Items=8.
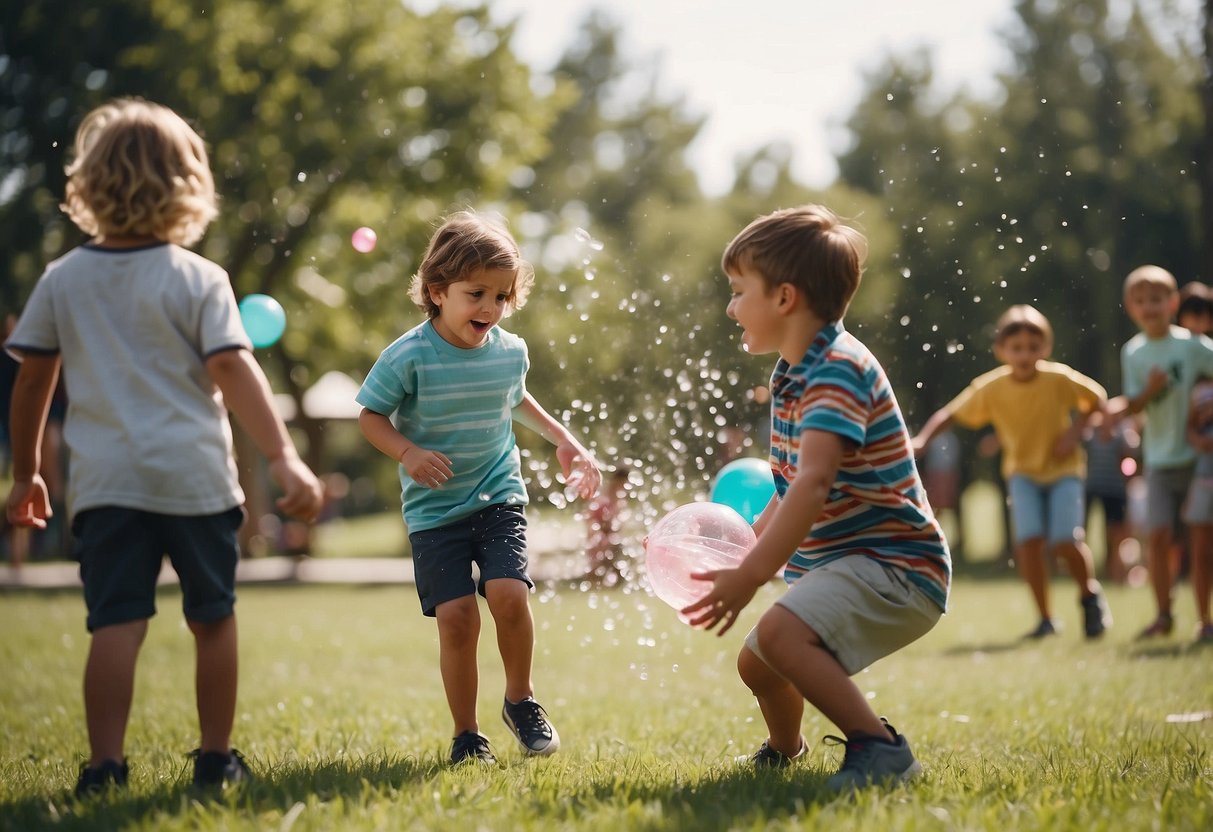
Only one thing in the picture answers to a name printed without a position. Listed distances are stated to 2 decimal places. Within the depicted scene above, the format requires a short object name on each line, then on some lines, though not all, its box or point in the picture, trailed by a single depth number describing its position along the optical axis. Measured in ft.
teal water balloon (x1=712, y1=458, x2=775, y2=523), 17.37
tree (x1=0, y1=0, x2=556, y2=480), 55.52
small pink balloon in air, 18.47
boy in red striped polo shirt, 10.60
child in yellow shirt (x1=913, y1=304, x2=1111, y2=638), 25.72
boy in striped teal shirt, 13.42
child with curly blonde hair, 10.46
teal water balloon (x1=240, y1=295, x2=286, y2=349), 24.52
